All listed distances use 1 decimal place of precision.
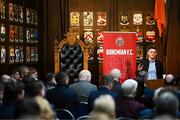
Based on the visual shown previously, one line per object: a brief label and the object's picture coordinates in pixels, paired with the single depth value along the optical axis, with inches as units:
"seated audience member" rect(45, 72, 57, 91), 288.9
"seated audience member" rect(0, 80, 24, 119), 215.2
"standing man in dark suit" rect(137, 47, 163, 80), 374.0
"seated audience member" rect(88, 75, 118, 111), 246.7
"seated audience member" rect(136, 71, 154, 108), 261.9
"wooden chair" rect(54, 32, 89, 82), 430.0
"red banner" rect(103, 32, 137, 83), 378.6
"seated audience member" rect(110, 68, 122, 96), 288.4
